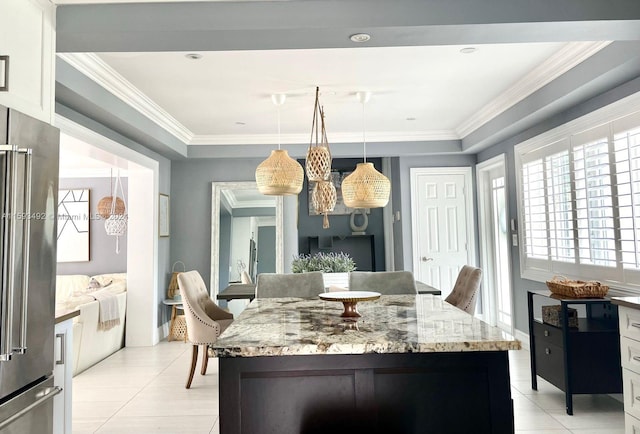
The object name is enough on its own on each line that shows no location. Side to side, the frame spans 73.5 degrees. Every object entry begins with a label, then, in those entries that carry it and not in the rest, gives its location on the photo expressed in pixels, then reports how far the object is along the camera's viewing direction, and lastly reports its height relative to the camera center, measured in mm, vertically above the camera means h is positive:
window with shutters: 3002 +274
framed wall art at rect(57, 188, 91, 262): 6742 +294
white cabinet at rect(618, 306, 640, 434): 2271 -687
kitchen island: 1646 -579
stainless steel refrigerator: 1640 -103
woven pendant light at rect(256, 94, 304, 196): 3176 +499
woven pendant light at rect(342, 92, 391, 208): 3303 +406
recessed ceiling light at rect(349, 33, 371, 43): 2290 +1098
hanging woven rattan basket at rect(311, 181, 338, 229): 3830 +402
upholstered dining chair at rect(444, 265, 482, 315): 3340 -410
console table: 2928 -827
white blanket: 4398 -690
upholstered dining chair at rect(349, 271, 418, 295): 3184 -319
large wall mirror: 5852 +168
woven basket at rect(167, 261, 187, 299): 5484 -589
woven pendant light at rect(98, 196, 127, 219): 5992 +517
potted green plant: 4746 -297
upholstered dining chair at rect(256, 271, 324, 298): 3162 -326
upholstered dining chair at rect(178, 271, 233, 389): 3488 -647
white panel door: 5715 +105
